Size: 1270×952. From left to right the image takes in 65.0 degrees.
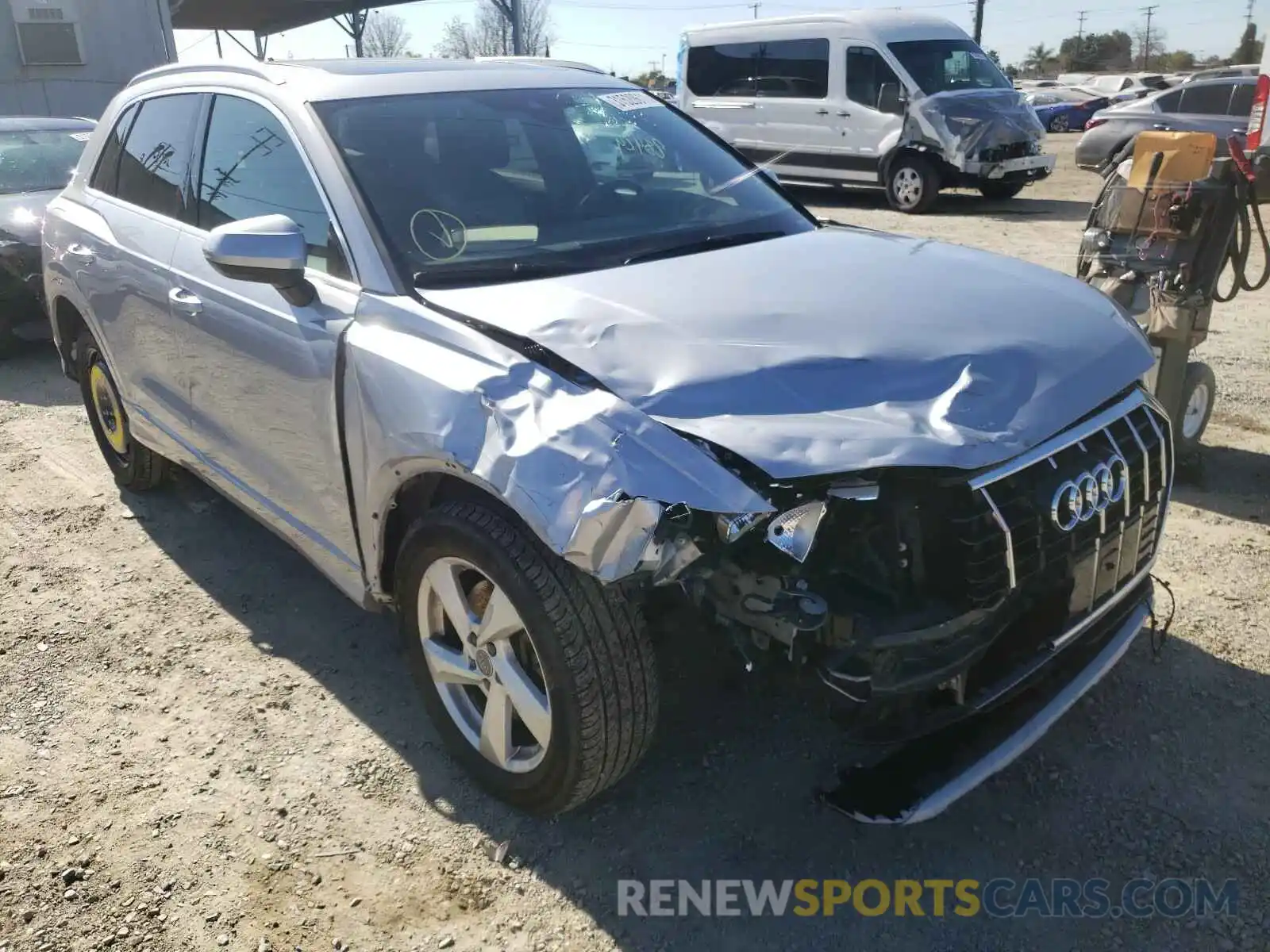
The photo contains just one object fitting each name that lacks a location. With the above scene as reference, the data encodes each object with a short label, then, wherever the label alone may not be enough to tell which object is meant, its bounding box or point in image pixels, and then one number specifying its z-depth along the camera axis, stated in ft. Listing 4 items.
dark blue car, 96.78
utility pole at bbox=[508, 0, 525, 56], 74.18
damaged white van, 42.01
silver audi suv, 6.81
